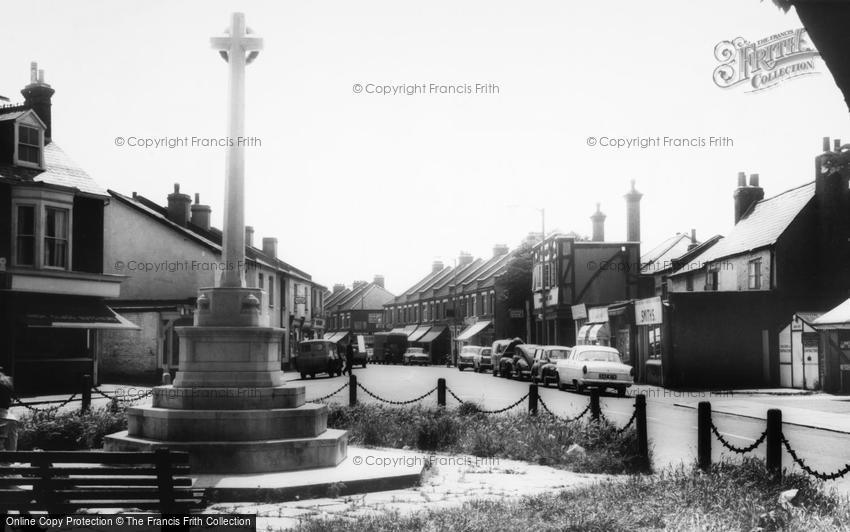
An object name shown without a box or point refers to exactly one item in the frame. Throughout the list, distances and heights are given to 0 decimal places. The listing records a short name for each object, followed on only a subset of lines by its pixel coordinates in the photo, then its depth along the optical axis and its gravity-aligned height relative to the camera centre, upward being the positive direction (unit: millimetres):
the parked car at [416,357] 73938 -2958
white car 29719 -1659
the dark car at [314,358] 44969 -1838
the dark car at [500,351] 46469 -1592
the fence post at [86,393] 16234 -1378
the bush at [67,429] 13789 -1767
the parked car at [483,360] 54031 -2397
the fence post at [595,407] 14281 -1432
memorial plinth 11734 -1068
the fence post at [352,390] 19188 -1521
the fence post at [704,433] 10941 -1443
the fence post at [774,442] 9883 -1413
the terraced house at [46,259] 28094 +2268
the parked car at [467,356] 58469 -2314
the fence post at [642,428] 12273 -1540
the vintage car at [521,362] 40750 -1951
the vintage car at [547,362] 35031 -1666
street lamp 43866 +4881
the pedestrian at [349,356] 46969 -1842
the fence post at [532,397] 15940 -1415
